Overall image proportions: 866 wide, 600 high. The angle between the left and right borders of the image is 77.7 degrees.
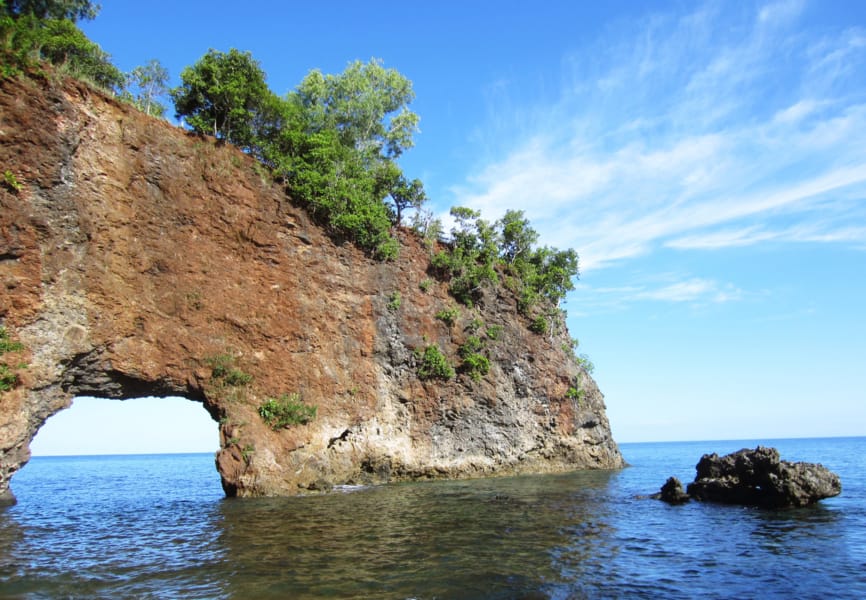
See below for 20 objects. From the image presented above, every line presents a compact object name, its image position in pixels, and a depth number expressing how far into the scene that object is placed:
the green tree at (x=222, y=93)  24.84
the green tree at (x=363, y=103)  36.00
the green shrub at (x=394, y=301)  28.36
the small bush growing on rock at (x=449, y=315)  30.19
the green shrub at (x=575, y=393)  33.94
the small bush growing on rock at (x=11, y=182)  17.44
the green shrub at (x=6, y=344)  17.00
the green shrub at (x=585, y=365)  36.72
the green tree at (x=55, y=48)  18.50
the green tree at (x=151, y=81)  26.00
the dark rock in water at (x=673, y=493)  20.24
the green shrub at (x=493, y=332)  31.70
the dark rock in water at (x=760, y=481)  18.20
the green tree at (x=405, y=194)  31.58
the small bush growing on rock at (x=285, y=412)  22.25
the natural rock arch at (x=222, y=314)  17.97
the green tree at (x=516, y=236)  37.00
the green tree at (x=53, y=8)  22.41
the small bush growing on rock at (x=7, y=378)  16.77
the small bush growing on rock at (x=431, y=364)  28.20
